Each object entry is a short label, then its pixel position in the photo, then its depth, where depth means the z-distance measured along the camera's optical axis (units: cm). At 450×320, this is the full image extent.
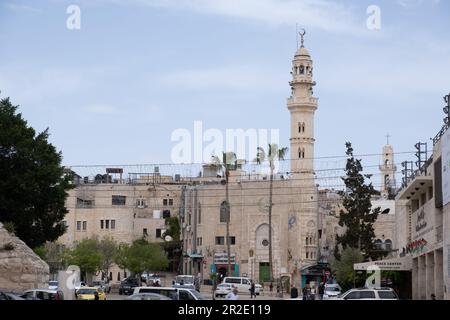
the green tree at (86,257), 8688
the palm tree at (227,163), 9612
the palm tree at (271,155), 9384
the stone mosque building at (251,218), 9488
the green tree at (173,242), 11000
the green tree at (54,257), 8631
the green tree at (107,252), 9175
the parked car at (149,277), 8066
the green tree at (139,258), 9131
